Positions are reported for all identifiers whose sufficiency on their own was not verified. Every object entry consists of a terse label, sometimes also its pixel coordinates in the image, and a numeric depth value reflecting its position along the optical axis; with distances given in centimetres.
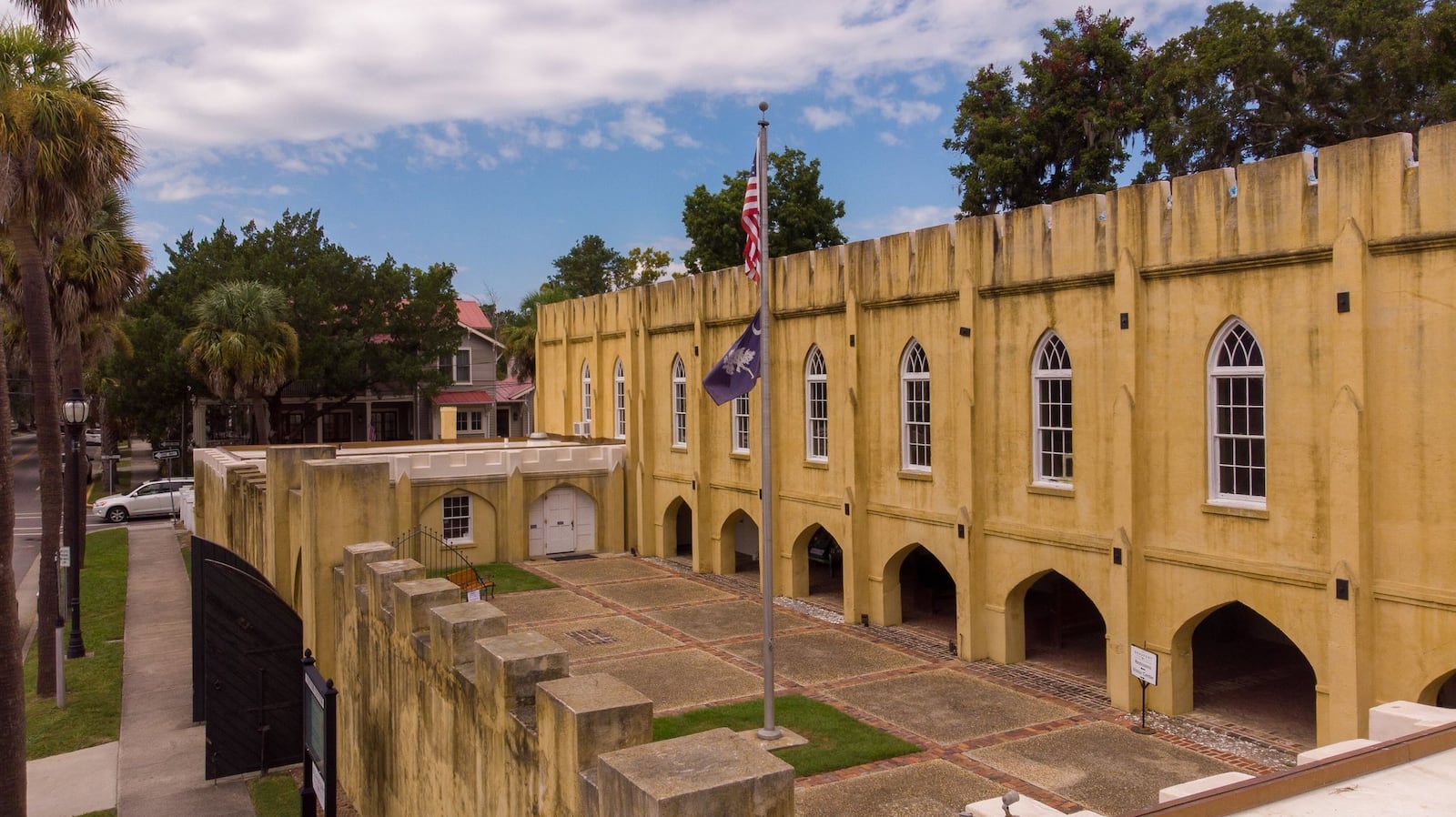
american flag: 1432
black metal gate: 1359
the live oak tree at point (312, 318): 4419
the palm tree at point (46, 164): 1453
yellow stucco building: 1290
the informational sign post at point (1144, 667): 1463
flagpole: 1381
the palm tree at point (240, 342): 3791
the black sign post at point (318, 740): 1029
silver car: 4200
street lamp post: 1941
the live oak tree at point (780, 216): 4691
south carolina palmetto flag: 1500
